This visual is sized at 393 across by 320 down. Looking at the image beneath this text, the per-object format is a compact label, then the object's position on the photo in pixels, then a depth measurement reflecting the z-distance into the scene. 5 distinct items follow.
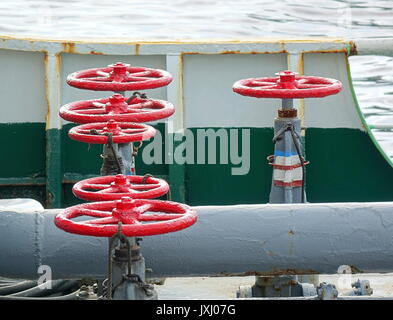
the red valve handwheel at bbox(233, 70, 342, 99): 11.31
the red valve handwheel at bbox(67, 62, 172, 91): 11.27
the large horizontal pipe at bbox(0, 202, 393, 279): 9.78
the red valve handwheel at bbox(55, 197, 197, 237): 7.64
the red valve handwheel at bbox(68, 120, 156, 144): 10.12
